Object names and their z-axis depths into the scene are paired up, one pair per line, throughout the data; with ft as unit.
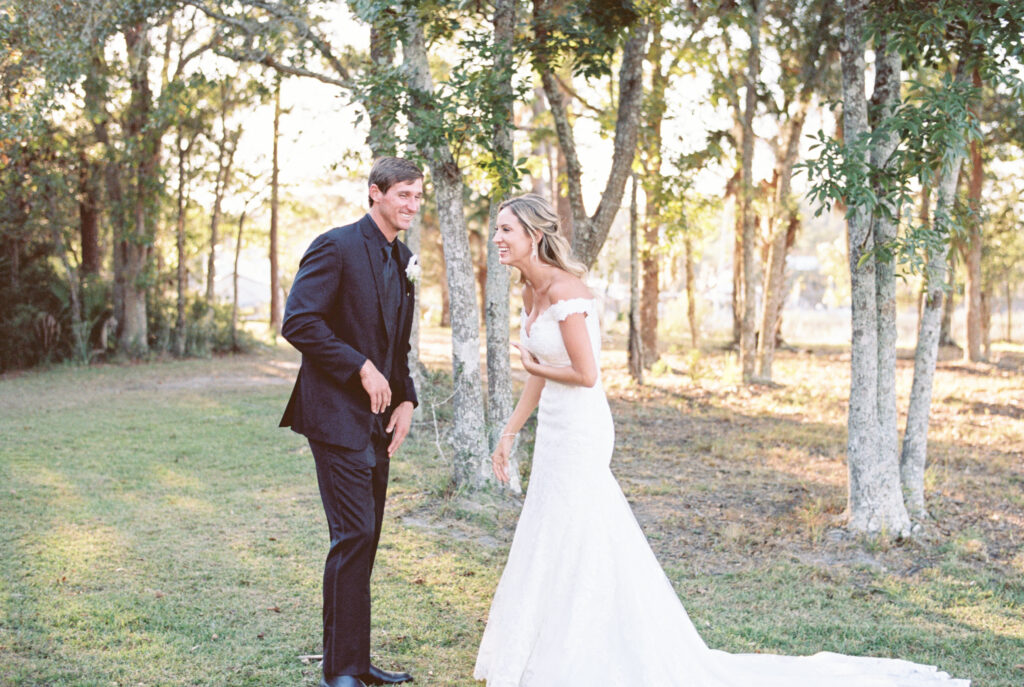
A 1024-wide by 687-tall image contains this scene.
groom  13.17
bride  13.10
